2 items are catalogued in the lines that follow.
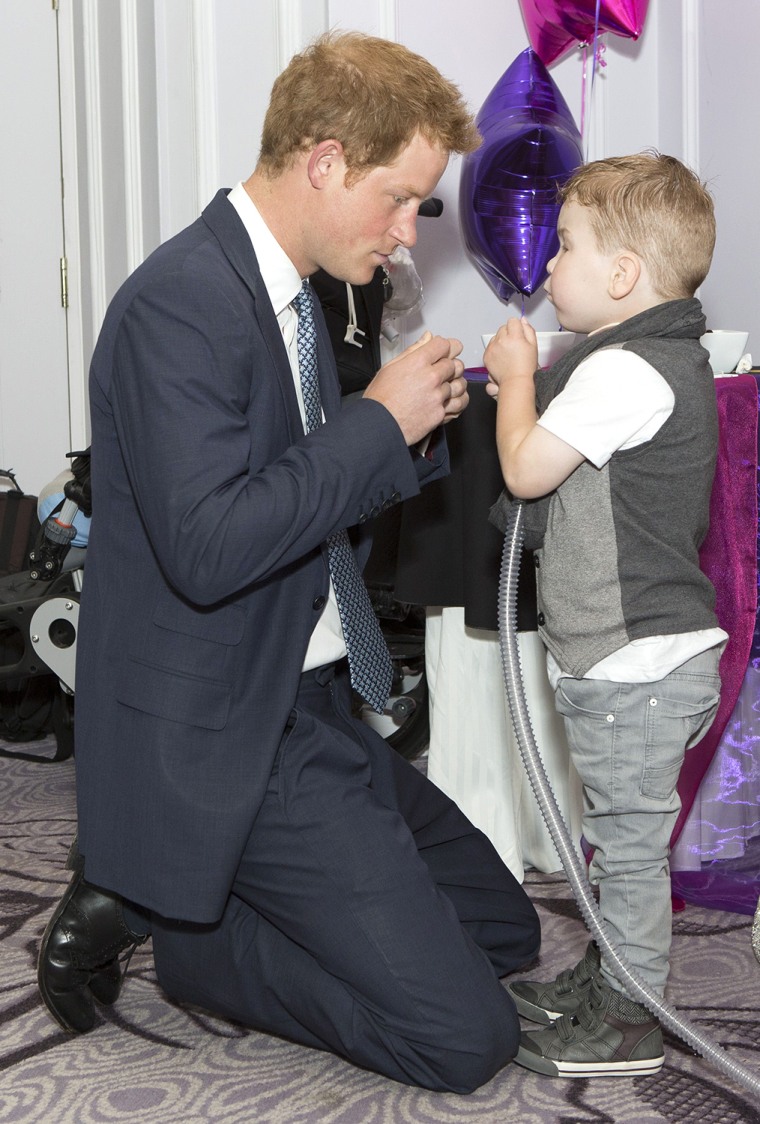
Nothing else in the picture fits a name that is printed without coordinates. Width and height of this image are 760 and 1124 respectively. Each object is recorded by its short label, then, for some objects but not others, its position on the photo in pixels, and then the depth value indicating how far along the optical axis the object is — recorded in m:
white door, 3.47
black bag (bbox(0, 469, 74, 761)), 3.06
